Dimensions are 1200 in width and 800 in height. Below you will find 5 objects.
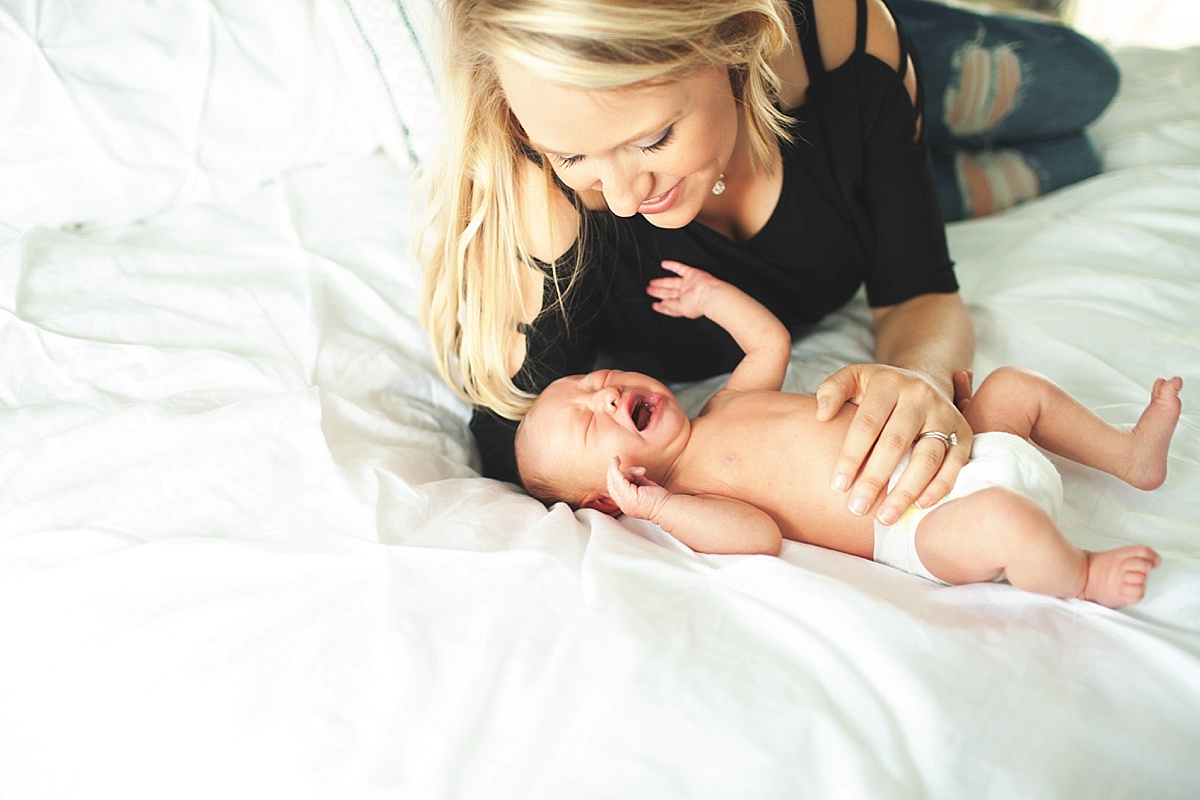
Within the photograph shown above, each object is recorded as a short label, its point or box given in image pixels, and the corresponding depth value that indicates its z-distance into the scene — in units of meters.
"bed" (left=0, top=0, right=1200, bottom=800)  0.76
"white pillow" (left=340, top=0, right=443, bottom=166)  1.41
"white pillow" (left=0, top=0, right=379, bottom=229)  1.29
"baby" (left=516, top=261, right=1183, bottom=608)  0.88
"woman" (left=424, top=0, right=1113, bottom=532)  0.94
